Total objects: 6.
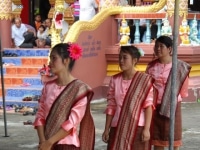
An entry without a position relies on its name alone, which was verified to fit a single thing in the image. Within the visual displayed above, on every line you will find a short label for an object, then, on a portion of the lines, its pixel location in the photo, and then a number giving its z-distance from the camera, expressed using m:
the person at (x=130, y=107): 5.86
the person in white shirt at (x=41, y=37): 13.56
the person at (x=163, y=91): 6.86
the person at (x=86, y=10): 14.07
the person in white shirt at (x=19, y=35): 13.74
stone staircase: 12.04
